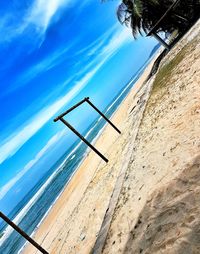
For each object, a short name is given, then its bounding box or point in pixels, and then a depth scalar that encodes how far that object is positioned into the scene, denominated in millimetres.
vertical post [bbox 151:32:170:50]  15729
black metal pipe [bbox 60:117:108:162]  8311
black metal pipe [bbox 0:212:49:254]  5277
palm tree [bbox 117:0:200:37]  15429
